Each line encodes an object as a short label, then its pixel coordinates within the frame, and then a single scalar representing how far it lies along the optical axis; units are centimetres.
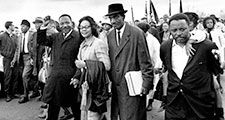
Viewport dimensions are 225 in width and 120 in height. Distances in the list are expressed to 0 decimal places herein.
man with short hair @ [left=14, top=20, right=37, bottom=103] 809
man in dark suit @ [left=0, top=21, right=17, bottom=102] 870
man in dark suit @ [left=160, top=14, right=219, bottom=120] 330
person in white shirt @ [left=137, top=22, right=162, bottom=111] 634
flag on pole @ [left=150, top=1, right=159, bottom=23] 1452
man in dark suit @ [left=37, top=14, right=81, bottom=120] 500
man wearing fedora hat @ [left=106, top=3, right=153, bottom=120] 391
